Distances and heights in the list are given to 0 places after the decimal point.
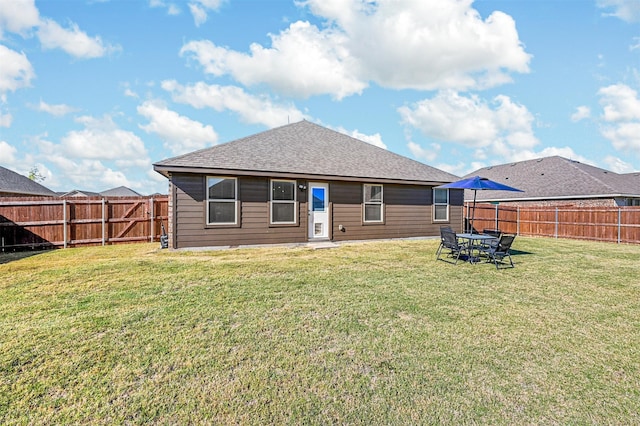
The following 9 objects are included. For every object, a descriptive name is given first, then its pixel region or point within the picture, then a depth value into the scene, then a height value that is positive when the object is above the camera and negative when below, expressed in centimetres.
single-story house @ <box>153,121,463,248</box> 943 +63
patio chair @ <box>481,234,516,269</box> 700 -91
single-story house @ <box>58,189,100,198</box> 3385 +205
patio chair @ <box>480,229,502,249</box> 742 -86
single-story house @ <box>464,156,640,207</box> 1714 +167
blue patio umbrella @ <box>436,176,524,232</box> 842 +76
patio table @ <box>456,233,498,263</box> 776 -93
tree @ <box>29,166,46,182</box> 4256 +511
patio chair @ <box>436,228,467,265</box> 755 -87
